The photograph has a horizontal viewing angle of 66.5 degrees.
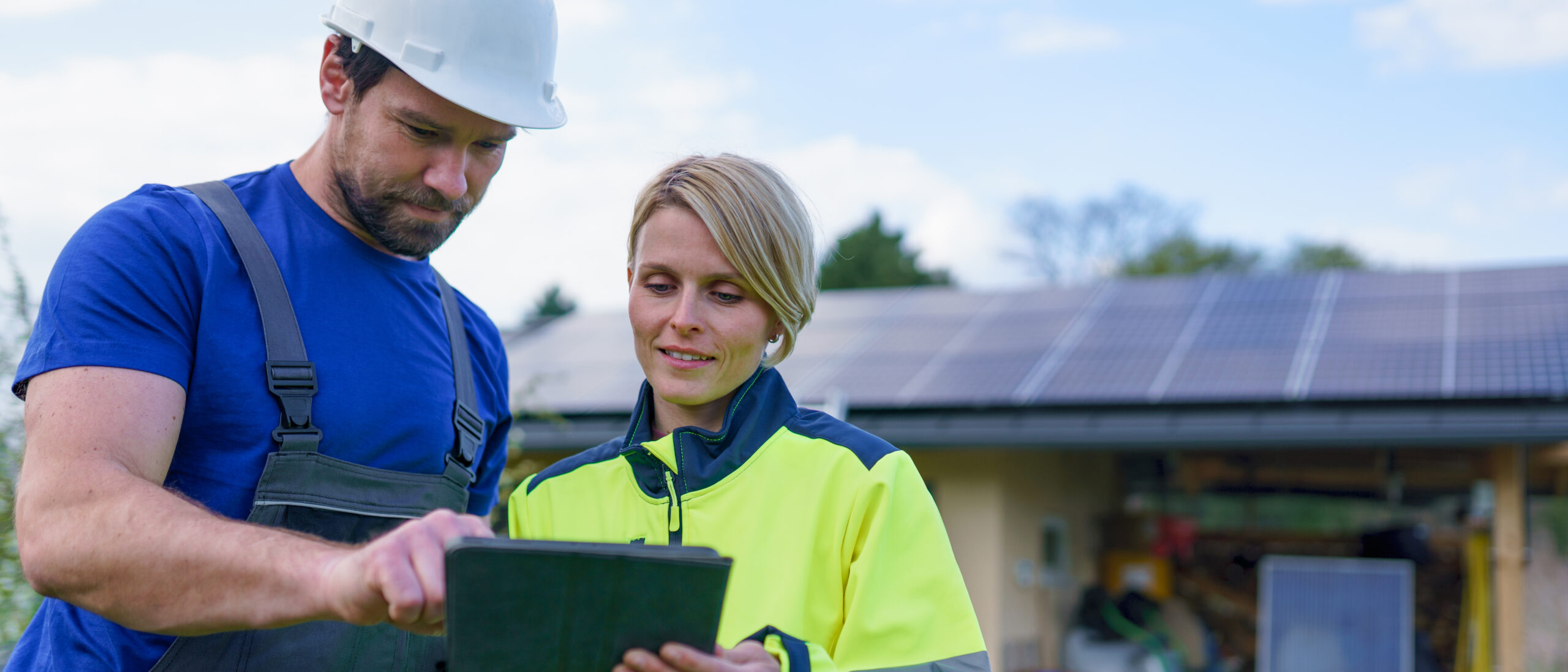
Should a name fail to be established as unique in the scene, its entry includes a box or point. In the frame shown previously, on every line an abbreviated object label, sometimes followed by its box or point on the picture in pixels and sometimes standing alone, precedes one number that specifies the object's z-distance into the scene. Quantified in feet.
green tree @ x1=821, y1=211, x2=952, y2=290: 95.71
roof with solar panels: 21.62
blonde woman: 5.07
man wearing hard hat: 3.95
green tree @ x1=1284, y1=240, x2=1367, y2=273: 107.76
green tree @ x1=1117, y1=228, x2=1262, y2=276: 104.73
